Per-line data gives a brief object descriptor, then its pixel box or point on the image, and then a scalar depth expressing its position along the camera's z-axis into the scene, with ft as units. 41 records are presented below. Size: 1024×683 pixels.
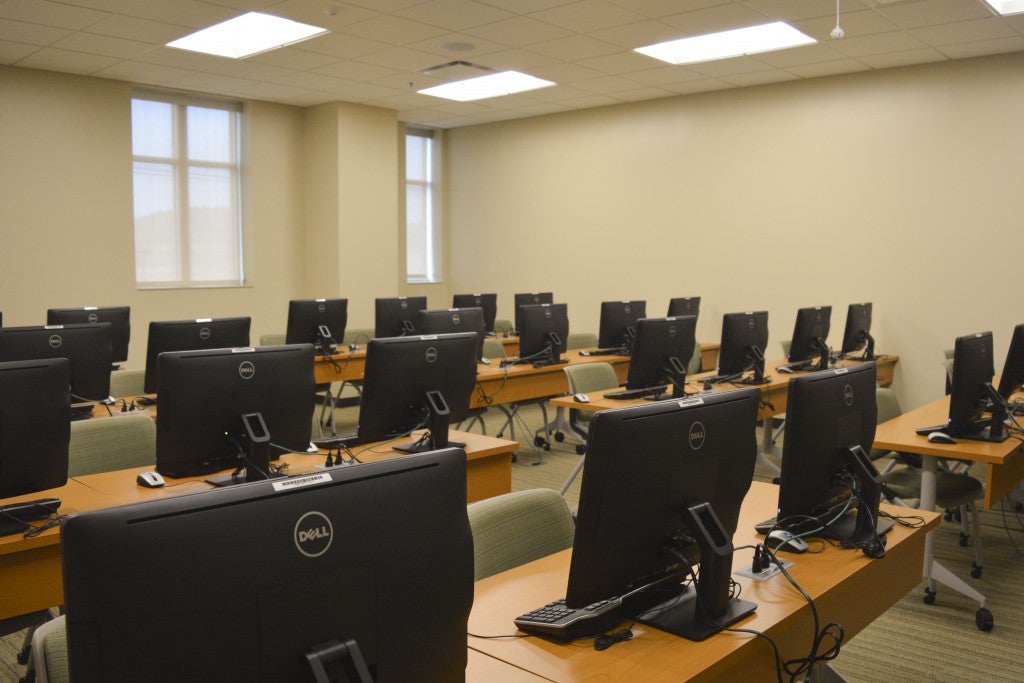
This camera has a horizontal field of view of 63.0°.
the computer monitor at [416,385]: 9.66
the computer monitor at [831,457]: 6.60
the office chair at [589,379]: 15.78
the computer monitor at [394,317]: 21.34
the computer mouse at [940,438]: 11.29
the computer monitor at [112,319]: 15.96
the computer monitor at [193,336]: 12.17
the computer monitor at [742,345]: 16.22
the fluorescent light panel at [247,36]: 20.49
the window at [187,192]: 27.22
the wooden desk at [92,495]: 7.38
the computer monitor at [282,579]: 2.91
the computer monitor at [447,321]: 16.39
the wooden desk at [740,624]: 5.03
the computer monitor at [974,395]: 11.01
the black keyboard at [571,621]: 5.33
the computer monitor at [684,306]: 24.18
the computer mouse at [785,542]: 6.98
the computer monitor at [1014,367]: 12.43
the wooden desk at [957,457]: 10.84
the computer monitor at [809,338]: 18.81
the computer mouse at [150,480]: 8.82
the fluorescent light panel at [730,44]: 20.86
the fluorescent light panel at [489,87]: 26.00
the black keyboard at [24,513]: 7.59
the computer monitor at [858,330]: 20.95
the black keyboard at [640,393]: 14.68
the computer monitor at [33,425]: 7.31
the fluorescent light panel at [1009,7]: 18.22
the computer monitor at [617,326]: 20.97
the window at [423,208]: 34.81
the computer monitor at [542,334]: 19.06
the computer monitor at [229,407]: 8.07
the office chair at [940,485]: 11.89
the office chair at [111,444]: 9.93
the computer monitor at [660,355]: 14.40
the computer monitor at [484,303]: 25.86
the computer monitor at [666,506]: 4.99
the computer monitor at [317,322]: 20.12
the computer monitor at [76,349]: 11.61
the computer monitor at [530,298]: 27.25
